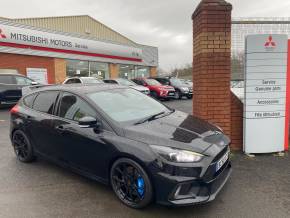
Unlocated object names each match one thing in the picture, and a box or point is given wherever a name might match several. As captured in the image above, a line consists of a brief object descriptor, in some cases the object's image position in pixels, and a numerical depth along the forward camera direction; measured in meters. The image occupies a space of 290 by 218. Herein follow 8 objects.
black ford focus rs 2.85
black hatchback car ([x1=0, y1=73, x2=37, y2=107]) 11.62
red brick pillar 4.82
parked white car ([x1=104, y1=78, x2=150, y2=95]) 14.39
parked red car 15.95
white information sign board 4.68
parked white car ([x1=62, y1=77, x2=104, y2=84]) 14.10
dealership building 16.30
